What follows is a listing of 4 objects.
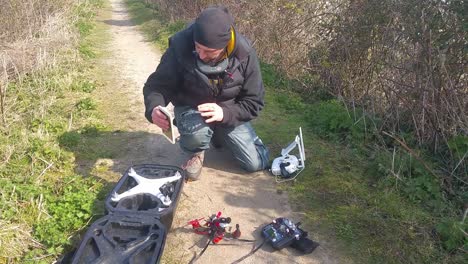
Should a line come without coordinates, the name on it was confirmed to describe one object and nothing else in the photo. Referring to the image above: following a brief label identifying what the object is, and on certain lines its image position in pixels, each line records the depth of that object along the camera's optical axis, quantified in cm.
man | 314
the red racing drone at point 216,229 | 282
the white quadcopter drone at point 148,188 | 285
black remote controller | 275
